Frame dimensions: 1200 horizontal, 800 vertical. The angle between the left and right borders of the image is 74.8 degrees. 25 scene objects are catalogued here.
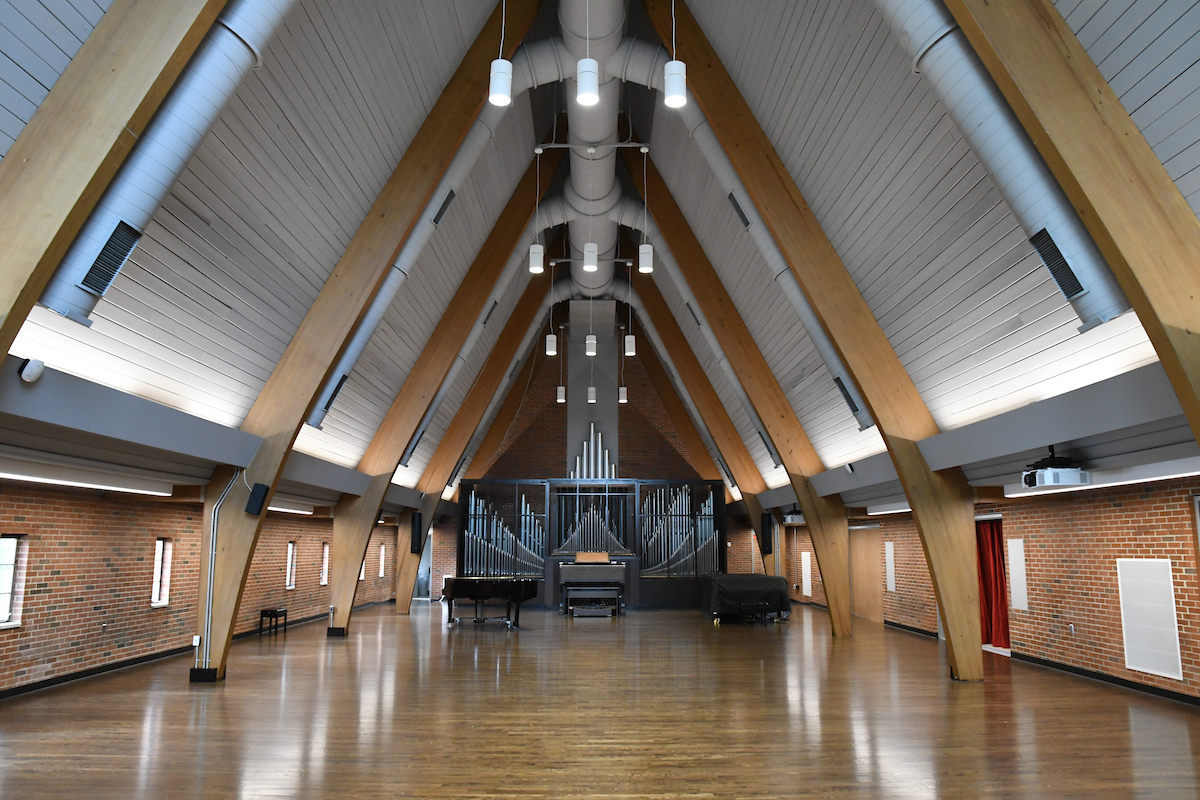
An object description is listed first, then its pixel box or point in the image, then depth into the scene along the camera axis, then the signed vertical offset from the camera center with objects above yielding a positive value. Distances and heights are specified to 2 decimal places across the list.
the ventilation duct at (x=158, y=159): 4.45 +2.13
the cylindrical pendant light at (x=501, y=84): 5.16 +2.92
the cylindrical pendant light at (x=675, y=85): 5.27 +2.97
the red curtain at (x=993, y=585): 9.84 -0.71
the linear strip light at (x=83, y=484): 6.03 +0.40
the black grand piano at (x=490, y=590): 12.13 -0.93
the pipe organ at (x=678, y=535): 16.77 -0.12
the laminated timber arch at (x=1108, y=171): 4.12 +1.90
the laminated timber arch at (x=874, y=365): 7.72 +1.59
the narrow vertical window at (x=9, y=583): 6.88 -0.45
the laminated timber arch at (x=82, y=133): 4.10 +2.11
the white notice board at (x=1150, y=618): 6.88 -0.80
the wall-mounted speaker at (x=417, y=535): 15.04 -0.09
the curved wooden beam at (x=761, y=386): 11.18 +2.05
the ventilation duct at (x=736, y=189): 8.16 +3.55
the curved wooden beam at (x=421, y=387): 11.07 +2.01
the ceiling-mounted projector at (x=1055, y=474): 6.23 +0.43
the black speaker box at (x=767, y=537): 15.51 -0.15
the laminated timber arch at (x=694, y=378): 14.74 +2.82
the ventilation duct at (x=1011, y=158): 4.52 +2.18
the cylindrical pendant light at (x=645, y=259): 9.18 +3.15
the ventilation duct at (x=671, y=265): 11.78 +4.04
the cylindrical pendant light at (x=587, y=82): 5.12 +2.96
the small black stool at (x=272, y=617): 11.44 -1.26
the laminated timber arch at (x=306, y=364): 7.57 +1.59
